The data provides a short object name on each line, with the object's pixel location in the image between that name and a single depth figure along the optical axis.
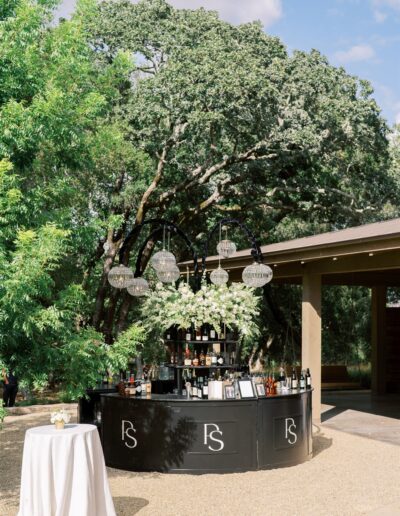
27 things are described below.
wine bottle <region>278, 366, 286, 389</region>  9.78
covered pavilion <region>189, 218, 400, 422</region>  10.91
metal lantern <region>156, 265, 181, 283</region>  9.94
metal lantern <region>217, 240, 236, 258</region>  11.91
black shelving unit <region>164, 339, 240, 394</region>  9.38
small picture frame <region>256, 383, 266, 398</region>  9.35
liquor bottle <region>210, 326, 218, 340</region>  9.56
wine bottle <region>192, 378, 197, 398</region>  9.27
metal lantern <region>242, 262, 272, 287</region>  9.96
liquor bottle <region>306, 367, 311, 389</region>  10.27
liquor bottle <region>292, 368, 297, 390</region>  10.07
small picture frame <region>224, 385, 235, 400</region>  9.16
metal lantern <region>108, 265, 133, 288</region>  9.94
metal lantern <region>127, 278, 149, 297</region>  9.97
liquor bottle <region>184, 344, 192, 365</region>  9.43
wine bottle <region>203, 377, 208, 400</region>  9.17
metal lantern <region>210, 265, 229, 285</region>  11.38
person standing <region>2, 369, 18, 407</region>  16.12
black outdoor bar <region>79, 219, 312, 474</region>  9.05
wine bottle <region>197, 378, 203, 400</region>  9.21
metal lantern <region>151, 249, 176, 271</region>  9.91
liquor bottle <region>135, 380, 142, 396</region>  9.64
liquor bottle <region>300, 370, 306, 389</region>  10.20
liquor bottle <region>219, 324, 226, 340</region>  9.78
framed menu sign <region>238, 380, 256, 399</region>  9.18
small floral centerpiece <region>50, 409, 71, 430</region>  6.34
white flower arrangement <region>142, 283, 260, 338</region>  9.34
